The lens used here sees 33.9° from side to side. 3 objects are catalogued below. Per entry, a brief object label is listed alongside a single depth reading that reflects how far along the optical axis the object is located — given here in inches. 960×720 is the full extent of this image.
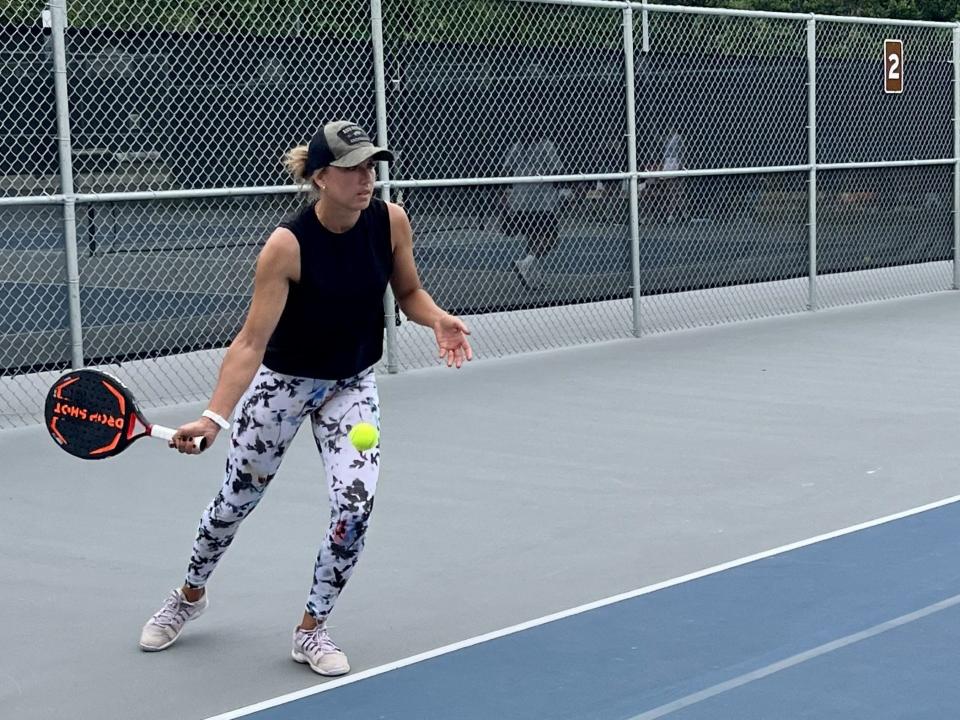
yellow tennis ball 191.3
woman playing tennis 188.9
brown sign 590.2
